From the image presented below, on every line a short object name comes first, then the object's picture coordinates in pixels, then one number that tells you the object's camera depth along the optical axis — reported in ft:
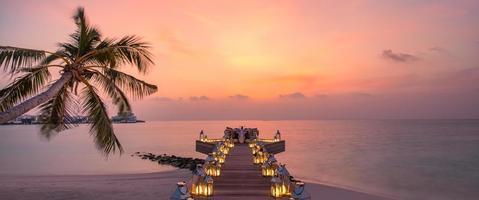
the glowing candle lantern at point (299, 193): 28.60
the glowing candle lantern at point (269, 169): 42.66
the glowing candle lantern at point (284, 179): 33.63
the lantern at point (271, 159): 43.86
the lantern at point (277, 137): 109.19
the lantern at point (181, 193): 28.09
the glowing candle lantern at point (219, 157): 53.21
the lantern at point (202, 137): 111.67
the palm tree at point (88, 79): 24.49
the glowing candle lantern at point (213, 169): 43.72
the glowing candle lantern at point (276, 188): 33.26
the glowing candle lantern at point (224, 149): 65.77
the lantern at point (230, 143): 80.01
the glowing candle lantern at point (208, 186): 34.01
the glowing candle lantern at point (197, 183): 34.14
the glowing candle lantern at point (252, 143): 77.63
